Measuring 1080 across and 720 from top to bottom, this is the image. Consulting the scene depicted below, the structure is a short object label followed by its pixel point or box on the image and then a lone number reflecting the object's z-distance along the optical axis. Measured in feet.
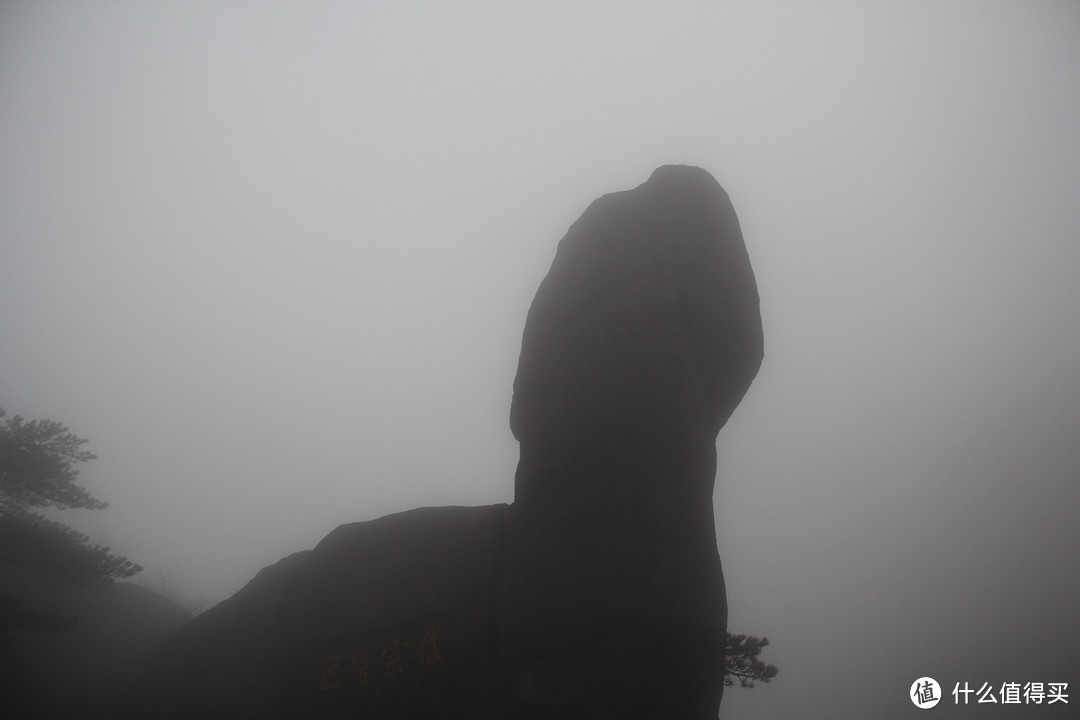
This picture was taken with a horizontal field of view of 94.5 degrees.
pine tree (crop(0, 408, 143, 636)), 33.58
